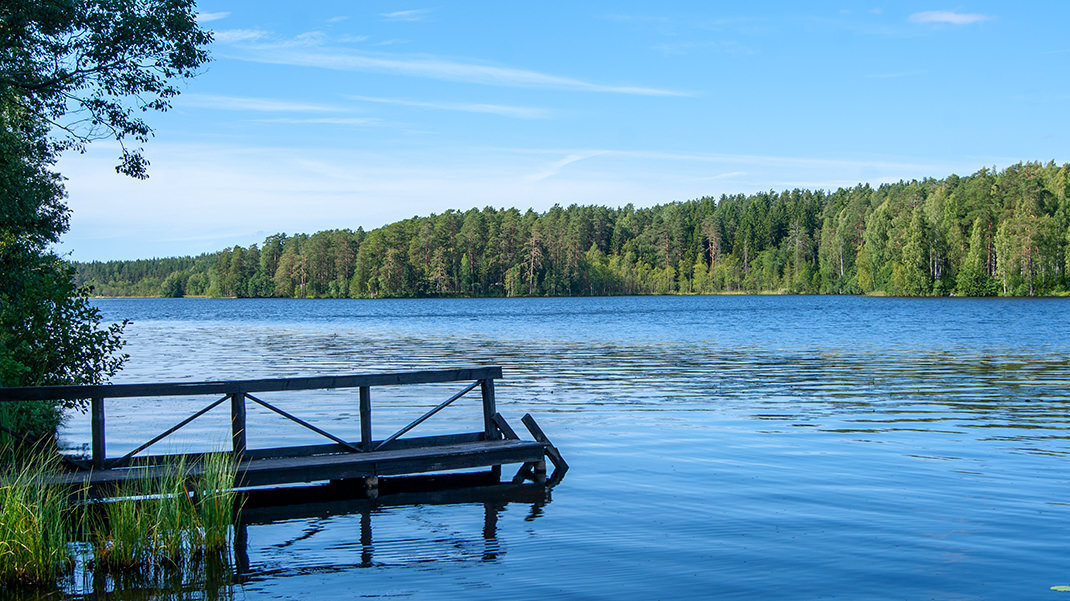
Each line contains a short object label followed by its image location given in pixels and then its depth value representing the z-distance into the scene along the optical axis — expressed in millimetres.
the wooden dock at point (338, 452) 11875
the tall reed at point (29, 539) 8586
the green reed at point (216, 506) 9852
